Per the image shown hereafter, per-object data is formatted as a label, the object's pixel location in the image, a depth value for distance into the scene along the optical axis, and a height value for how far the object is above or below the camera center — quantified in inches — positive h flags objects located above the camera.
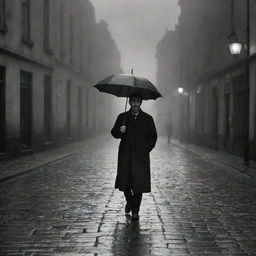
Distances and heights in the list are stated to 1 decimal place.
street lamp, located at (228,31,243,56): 630.5 +92.6
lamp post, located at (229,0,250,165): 599.2 +84.1
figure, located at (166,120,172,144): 1333.3 -24.2
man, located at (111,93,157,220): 265.1 -17.1
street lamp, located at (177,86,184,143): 1580.8 +14.2
